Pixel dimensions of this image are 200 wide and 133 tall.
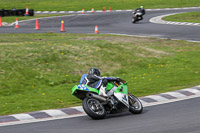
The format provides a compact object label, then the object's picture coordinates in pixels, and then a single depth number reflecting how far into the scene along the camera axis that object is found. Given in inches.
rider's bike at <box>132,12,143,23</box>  2721.5
